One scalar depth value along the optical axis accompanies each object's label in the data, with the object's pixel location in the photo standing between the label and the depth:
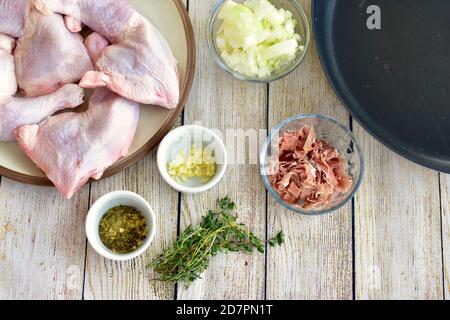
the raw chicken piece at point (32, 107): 0.72
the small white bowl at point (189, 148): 0.75
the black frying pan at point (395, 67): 0.77
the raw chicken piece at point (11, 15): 0.74
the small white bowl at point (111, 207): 0.73
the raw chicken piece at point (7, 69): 0.73
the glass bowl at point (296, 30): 0.77
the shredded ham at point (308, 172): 0.75
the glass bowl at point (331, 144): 0.76
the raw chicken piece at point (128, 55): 0.73
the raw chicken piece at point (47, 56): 0.73
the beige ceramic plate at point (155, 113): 0.74
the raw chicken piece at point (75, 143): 0.72
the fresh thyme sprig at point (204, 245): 0.74
